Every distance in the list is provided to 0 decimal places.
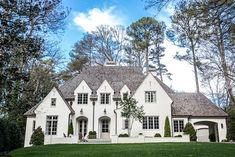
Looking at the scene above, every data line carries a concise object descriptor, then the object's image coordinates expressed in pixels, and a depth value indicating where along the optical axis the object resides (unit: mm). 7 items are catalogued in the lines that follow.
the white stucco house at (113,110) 20129
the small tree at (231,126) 19058
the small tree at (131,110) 18572
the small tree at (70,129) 19814
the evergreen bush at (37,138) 18438
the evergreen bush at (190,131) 19091
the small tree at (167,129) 19274
